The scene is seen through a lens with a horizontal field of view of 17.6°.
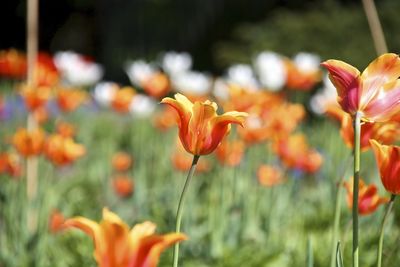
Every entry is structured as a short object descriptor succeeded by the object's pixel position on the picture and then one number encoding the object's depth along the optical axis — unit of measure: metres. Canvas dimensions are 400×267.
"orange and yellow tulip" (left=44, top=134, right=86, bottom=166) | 4.13
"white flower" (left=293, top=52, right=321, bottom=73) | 5.31
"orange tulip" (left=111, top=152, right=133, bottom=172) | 5.73
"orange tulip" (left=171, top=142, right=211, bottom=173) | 4.99
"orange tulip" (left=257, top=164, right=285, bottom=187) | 4.66
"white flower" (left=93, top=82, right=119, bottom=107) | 5.90
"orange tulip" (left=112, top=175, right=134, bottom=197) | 5.48
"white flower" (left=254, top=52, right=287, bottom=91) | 6.21
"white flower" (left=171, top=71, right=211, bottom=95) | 7.17
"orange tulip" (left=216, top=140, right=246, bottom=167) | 4.62
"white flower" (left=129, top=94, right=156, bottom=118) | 7.71
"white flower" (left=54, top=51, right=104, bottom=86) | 8.32
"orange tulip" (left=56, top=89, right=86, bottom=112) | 5.37
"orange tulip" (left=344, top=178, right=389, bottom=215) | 2.38
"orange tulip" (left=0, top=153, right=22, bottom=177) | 4.60
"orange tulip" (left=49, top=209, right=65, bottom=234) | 4.39
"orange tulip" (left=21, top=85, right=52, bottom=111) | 4.28
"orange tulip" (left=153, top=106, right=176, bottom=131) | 5.73
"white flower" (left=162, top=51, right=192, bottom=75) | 7.49
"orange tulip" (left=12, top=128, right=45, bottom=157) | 4.03
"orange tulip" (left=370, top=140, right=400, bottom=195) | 1.89
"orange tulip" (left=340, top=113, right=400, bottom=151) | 2.31
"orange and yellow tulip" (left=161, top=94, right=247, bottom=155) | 1.90
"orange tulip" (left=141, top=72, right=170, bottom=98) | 5.58
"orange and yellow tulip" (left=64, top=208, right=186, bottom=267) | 1.53
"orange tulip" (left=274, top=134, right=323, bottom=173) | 4.30
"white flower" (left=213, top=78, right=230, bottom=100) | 5.87
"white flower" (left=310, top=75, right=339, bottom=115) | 5.58
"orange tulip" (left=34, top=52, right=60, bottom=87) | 5.29
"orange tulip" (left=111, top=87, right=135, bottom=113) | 5.72
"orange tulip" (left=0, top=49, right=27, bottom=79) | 5.89
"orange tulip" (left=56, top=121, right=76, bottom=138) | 4.69
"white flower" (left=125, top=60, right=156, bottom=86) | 5.83
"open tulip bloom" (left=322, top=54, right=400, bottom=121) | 1.88
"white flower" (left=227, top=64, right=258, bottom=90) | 6.21
